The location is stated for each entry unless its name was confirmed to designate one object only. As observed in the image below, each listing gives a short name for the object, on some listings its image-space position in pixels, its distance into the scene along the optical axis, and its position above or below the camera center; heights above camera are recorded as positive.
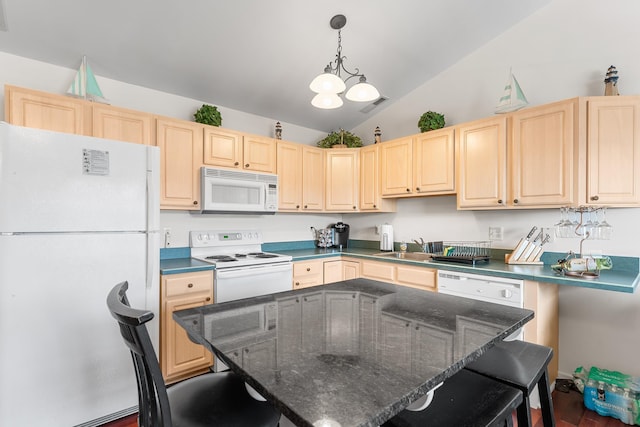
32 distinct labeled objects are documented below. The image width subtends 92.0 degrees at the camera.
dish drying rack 2.61 -0.37
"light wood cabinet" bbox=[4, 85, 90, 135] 2.04 +0.70
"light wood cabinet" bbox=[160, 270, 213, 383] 2.30 -0.86
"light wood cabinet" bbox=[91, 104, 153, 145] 2.31 +0.68
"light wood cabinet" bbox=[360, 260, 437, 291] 2.68 -0.58
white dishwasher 2.14 -0.57
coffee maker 4.04 -0.29
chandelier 1.73 +0.72
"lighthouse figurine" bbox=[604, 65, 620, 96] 2.20 +0.94
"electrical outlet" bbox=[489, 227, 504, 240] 2.84 -0.19
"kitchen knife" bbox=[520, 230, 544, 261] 2.53 -0.30
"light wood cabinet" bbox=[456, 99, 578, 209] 2.23 +0.42
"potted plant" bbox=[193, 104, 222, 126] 2.88 +0.90
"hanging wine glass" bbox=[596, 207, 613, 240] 2.13 -0.11
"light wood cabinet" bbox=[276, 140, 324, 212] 3.36 +0.40
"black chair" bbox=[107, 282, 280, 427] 0.83 -0.66
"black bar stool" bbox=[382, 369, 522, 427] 0.90 -0.61
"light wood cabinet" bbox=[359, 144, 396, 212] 3.50 +0.33
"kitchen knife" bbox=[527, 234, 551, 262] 2.50 -0.33
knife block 2.50 -0.40
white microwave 2.79 +0.20
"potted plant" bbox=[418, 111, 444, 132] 3.04 +0.91
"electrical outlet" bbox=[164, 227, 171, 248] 2.87 -0.24
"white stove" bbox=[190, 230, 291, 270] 2.71 -0.39
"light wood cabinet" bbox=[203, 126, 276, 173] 2.87 +0.60
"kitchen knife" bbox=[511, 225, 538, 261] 2.54 -0.28
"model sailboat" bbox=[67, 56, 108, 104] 2.29 +0.94
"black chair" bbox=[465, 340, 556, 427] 1.13 -0.60
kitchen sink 3.15 -0.46
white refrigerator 1.67 -0.33
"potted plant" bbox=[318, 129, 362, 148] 3.79 +0.88
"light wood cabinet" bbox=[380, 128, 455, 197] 2.90 +0.48
